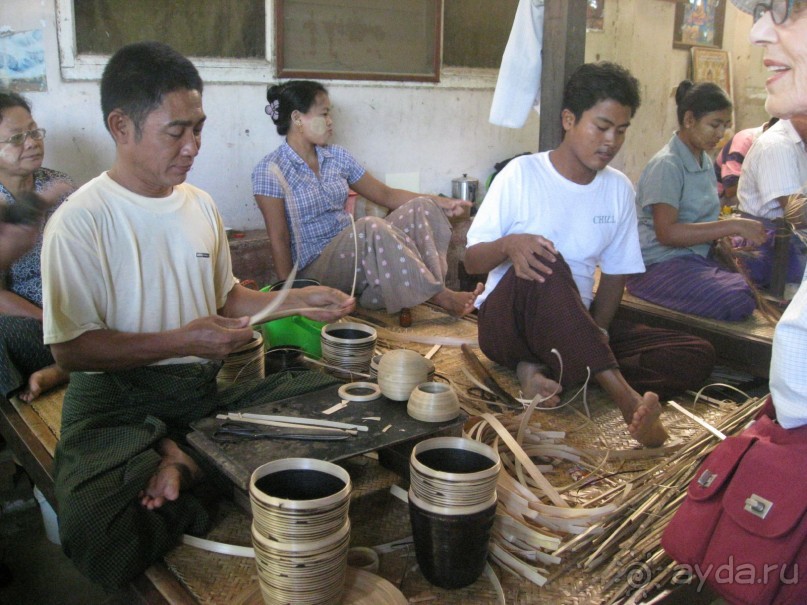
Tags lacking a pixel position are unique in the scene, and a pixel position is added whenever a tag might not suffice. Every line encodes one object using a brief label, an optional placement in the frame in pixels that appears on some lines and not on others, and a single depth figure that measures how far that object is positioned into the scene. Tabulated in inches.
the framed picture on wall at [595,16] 269.7
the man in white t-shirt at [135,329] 77.0
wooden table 79.1
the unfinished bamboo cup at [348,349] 122.0
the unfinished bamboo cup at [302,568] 63.1
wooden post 140.4
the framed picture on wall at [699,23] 303.3
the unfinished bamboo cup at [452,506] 69.0
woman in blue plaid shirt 170.2
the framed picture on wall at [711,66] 310.0
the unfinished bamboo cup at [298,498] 62.3
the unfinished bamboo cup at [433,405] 86.7
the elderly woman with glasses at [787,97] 65.2
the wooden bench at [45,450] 74.4
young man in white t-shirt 114.2
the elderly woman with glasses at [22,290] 124.3
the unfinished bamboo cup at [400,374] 92.4
